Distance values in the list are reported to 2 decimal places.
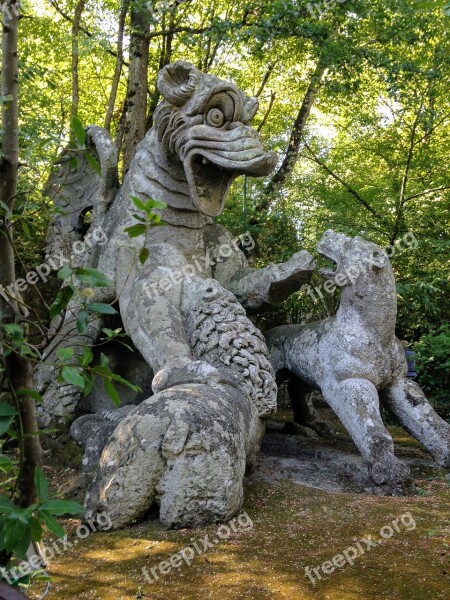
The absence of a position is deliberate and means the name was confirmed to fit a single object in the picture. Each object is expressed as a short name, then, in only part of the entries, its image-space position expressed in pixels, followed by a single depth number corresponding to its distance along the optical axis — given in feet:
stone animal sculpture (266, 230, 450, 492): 13.33
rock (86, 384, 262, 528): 9.73
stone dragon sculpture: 9.86
